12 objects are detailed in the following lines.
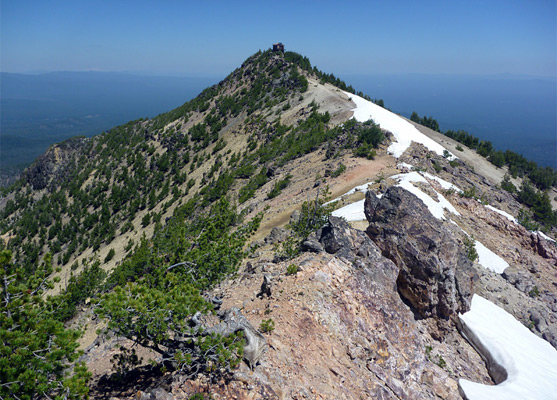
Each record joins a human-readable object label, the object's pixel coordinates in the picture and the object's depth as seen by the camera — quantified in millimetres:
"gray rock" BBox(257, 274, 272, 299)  10981
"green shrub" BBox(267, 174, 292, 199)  28441
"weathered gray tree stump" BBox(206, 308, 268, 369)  7773
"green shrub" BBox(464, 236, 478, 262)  18219
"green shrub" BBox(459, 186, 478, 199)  24048
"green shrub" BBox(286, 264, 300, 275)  11438
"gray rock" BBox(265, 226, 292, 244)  18719
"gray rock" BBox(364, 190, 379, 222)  16141
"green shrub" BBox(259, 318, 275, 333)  8920
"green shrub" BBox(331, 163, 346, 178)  27302
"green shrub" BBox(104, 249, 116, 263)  33834
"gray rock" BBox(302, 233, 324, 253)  13230
